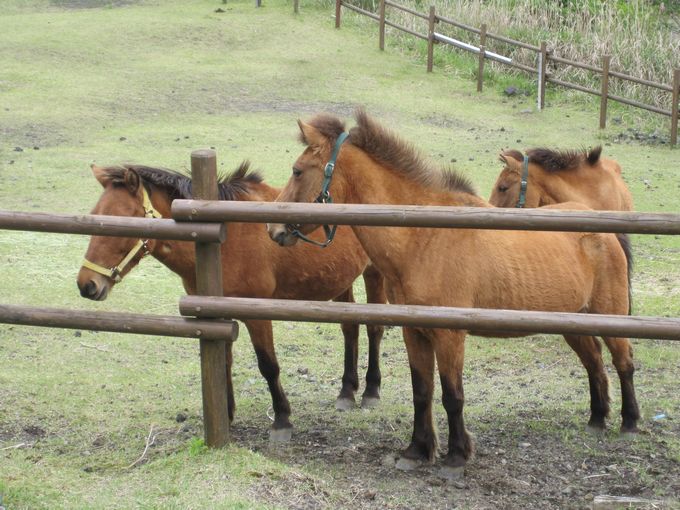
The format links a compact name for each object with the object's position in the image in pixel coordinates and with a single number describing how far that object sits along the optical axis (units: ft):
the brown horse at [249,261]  17.67
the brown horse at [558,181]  24.26
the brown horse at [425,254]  16.78
